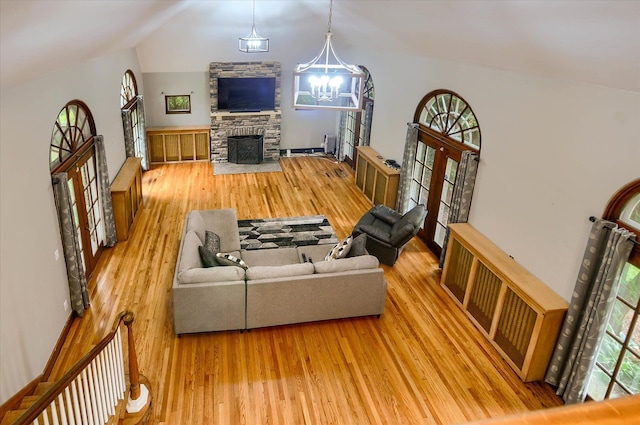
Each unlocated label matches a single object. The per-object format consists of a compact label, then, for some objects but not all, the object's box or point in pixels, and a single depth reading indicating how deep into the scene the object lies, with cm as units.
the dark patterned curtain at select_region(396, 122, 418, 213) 764
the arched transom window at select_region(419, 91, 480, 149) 630
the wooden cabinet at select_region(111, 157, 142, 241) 715
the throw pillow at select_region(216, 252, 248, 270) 534
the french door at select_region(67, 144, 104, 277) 573
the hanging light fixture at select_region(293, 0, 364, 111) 433
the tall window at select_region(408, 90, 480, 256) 648
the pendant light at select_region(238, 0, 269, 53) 741
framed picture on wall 1112
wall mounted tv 1113
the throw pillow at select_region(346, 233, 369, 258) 570
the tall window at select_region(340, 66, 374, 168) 1005
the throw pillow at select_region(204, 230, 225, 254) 596
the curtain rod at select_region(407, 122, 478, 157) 654
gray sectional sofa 501
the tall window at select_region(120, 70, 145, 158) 888
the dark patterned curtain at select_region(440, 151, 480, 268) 603
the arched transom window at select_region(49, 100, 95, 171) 513
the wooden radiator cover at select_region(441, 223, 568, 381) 461
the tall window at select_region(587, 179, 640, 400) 390
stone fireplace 1098
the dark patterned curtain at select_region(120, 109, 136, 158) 832
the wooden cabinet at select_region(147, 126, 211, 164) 1112
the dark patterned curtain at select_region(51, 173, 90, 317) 490
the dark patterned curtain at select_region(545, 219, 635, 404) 391
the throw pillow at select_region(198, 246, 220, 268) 537
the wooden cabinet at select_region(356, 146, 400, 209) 841
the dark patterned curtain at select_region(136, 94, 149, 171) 1005
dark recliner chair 664
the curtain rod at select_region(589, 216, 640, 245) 415
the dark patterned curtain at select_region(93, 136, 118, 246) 652
